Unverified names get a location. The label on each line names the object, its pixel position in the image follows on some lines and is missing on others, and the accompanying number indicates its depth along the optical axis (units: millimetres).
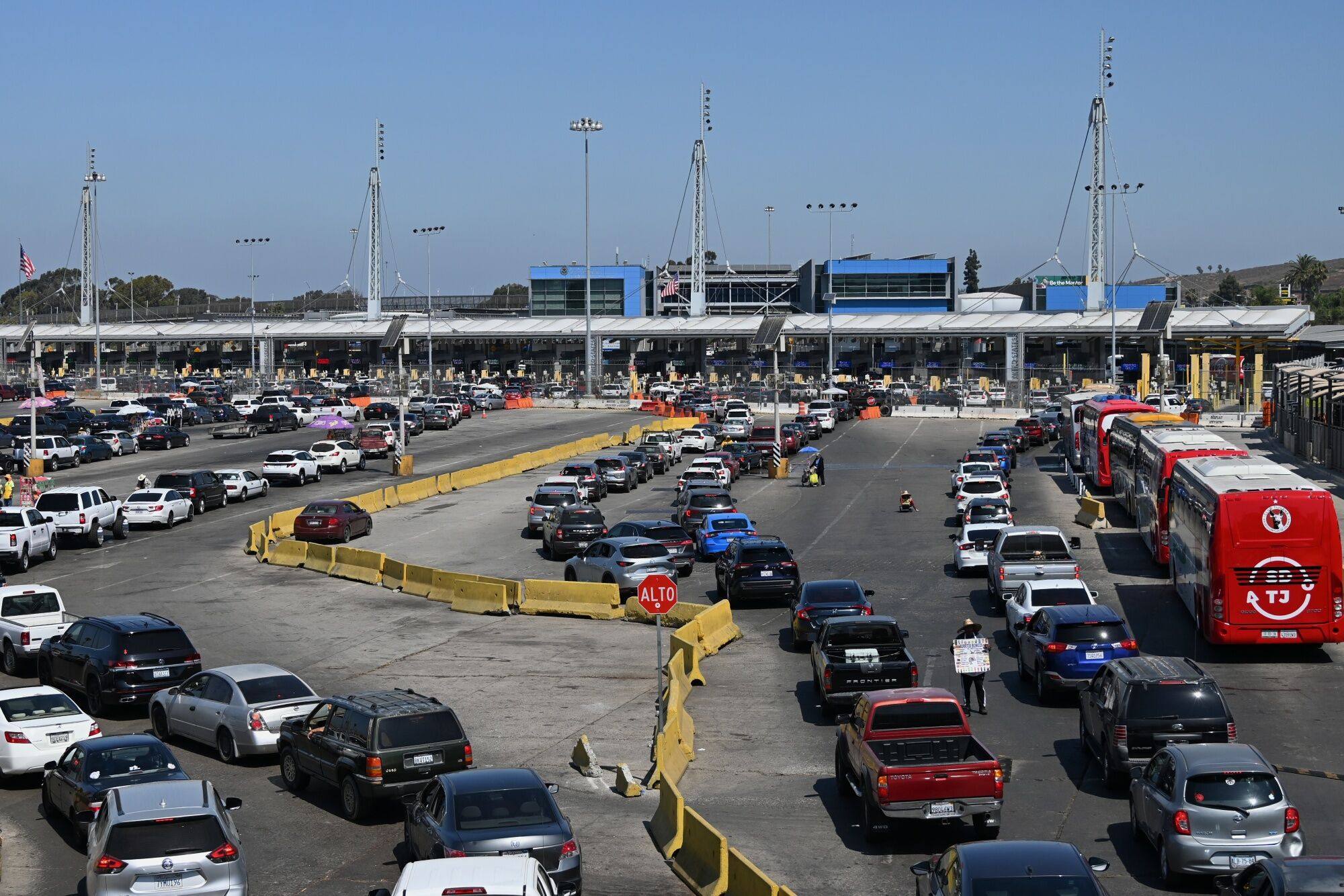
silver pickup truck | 31156
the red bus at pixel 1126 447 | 44375
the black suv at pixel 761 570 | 32375
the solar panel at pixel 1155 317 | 100125
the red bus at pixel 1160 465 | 35281
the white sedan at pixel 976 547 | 35281
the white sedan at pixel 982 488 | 46094
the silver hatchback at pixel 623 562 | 33781
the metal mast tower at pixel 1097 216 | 139500
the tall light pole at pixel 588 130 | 100062
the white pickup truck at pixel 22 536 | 38719
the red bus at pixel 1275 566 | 25375
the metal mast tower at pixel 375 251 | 166625
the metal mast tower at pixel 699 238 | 145125
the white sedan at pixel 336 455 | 60625
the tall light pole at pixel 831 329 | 99881
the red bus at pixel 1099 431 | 51875
